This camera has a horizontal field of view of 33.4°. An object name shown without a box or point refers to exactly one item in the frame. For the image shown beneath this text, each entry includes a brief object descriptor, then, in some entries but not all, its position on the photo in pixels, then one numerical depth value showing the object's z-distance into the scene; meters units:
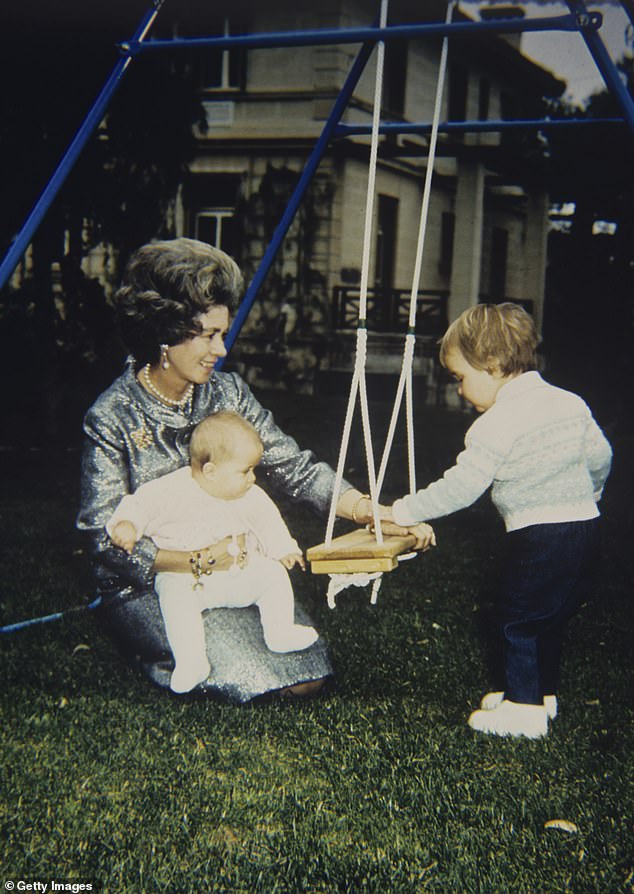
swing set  3.35
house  17.27
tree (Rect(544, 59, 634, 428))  14.21
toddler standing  3.61
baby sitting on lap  3.72
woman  3.88
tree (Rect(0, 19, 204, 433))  9.71
